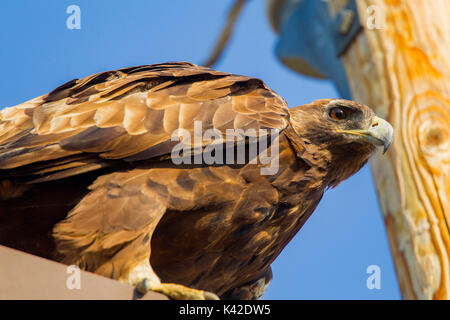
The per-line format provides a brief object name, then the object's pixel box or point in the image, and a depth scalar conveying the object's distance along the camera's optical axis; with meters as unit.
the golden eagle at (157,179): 3.80
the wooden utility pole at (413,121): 5.04
